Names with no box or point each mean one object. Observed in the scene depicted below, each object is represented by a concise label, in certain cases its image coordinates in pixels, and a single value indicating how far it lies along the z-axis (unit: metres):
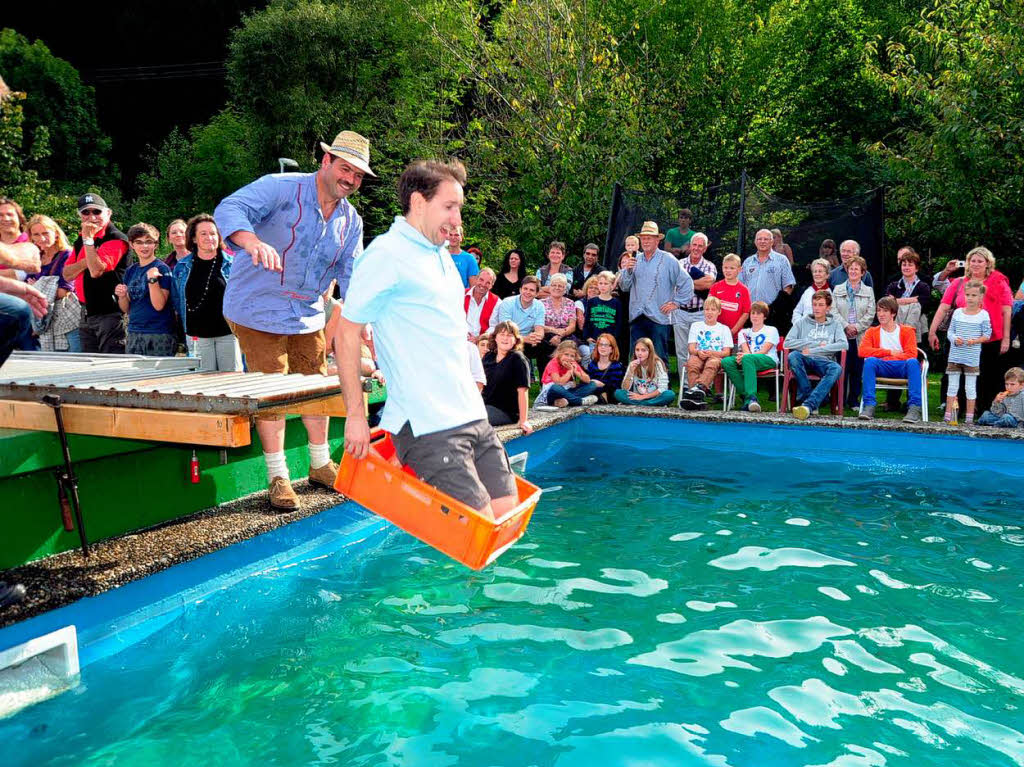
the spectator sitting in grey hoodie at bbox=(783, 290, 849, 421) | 9.66
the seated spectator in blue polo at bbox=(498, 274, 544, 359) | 10.90
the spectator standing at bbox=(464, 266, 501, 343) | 11.23
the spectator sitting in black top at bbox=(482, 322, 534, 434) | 8.25
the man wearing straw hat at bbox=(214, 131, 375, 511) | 4.93
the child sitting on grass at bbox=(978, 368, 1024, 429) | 8.80
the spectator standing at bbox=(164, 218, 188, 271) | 8.05
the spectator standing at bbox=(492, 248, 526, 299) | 12.00
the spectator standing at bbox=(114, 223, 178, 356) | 7.65
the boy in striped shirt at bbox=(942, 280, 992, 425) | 9.17
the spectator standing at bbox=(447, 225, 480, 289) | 10.46
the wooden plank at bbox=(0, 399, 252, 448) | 4.00
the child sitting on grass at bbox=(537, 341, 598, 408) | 10.16
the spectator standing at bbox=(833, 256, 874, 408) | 10.06
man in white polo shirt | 3.31
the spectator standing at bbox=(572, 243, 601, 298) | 12.21
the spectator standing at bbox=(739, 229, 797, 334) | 10.97
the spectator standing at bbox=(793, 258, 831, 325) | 10.04
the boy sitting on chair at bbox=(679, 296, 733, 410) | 10.12
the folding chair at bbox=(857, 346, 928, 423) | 9.26
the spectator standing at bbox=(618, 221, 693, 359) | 10.73
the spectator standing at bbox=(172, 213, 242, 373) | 6.44
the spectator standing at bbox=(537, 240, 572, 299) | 11.80
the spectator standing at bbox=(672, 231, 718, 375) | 10.85
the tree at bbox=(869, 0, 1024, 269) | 11.13
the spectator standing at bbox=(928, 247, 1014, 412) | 9.31
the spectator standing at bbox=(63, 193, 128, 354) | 8.23
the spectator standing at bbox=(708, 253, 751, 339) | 10.47
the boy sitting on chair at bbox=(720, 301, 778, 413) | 9.87
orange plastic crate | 3.29
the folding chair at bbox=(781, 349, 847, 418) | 9.80
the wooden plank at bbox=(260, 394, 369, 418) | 4.33
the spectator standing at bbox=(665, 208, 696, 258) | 12.07
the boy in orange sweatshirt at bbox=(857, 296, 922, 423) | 9.36
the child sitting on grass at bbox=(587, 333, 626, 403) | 10.43
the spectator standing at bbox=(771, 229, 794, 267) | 11.52
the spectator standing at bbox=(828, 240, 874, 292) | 10.59
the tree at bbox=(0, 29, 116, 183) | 34.54
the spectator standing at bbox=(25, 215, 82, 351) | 8.82
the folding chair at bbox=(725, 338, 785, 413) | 10.01
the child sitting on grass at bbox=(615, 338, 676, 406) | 10.17
